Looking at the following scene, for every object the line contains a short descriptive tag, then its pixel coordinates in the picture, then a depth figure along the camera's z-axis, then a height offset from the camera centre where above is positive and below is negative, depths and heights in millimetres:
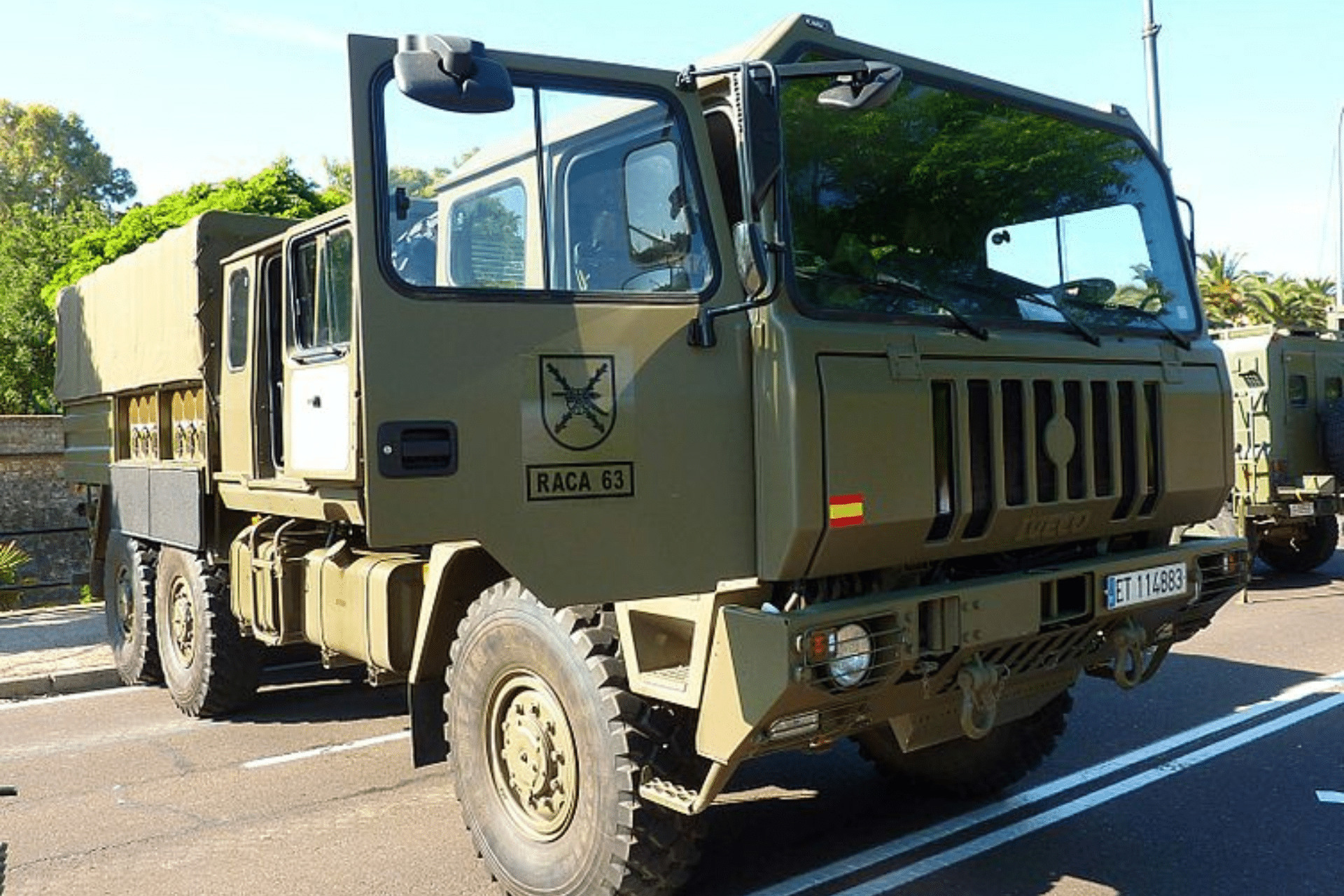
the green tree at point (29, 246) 24594 +5163
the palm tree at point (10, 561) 12023 -1028
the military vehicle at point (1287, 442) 11406 -228
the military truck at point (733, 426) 3322 +36
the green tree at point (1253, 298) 38344 +4017
